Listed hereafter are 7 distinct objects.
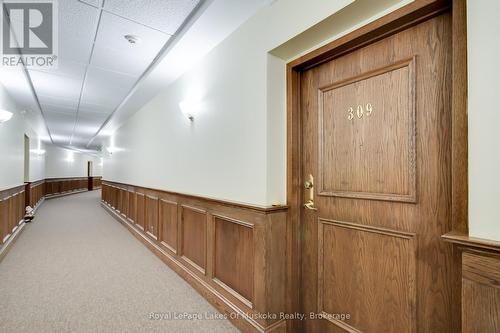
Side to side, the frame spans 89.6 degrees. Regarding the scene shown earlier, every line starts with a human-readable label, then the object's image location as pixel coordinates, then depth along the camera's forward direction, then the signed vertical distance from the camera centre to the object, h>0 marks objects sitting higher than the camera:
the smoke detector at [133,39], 2.38 +1.24
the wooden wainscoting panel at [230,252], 1.82 -0.79
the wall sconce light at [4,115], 3.19 +0.67
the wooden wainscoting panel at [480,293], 0.94 -0.48
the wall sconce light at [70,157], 13.00 +0.52
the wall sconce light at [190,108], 2.84 +0.67
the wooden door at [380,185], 1.24 -0.10
